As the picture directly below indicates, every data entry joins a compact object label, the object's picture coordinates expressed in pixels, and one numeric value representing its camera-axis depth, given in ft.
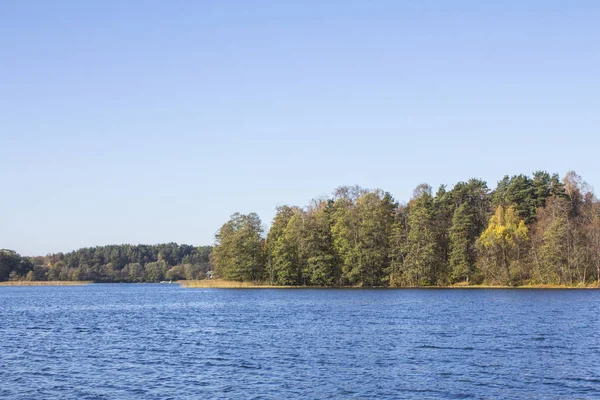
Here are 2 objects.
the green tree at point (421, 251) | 422.82
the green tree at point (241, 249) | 476.13
